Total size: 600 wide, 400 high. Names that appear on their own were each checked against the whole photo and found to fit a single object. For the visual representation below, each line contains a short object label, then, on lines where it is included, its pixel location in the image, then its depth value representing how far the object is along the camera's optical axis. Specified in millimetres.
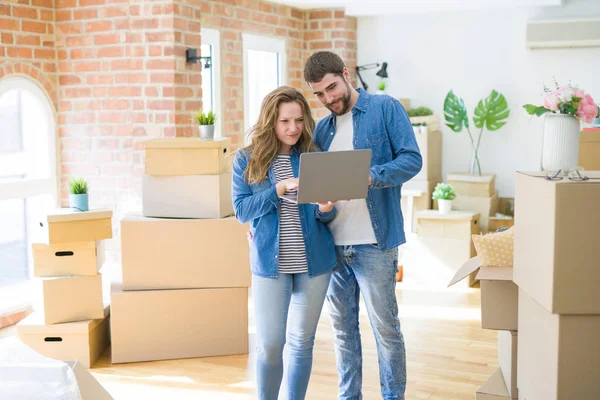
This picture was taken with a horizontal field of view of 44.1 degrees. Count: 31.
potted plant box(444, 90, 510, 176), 6102
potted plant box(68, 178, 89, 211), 3922
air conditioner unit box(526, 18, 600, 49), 5750
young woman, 2598
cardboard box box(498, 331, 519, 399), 2668
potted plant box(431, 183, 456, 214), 5879
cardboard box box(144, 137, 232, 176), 3887
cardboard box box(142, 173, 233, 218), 3924
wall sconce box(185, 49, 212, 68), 4699
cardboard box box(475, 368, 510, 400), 2744
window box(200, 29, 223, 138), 5355
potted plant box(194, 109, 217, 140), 3982
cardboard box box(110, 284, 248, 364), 3922
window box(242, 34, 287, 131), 5848
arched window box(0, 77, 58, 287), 4613
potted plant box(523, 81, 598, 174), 2260
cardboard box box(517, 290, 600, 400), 1990
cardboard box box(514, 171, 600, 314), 1938
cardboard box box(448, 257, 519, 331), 2594
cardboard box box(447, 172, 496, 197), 5961
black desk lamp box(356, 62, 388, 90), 6418
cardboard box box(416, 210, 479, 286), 5727
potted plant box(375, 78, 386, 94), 6273
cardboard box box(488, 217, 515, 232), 5949
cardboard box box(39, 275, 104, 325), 3846
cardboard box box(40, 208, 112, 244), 3783
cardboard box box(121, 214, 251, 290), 3896
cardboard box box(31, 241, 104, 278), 3873
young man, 2633
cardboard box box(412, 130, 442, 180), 6109
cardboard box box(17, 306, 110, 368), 3854
